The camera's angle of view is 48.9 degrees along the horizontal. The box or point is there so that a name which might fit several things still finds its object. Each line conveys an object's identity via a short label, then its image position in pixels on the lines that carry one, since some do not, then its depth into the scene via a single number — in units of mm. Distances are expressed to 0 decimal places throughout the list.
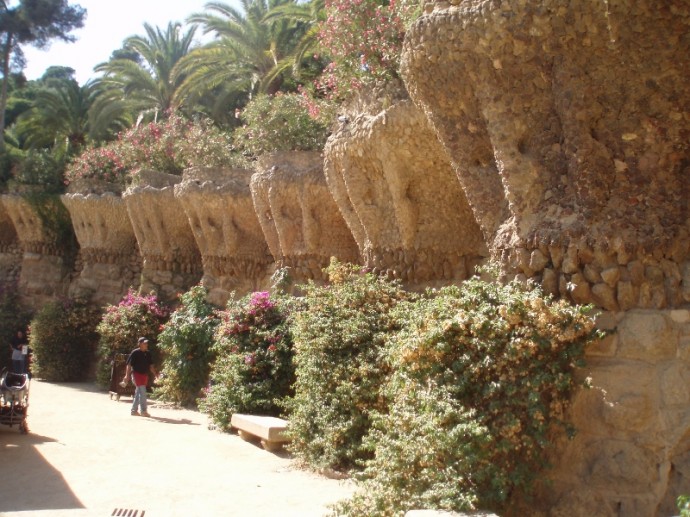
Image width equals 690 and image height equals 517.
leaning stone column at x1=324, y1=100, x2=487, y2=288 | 7547
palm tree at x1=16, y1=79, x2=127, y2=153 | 23062
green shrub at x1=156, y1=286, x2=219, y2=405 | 12016
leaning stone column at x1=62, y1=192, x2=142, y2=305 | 17578
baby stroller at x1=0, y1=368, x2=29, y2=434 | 9031
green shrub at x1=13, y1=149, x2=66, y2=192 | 20188
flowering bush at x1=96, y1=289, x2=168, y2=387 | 14672
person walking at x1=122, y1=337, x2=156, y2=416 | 11281
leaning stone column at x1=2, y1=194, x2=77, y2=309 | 19797
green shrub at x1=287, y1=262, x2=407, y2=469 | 6887
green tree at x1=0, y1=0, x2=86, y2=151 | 25000
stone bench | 8188
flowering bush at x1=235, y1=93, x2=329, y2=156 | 11617
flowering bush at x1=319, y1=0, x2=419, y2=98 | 8266
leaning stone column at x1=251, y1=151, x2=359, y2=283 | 10477
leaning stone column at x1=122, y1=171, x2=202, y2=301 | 15266
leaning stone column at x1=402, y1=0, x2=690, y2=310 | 4812
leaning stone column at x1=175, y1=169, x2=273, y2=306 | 12898
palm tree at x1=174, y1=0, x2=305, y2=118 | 17547
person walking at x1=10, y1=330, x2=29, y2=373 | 12609
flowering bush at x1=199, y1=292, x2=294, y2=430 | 9320
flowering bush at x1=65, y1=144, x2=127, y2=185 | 17859
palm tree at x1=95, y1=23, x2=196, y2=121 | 20939
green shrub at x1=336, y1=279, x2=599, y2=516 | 4707
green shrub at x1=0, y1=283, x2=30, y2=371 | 19234
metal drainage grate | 5694
